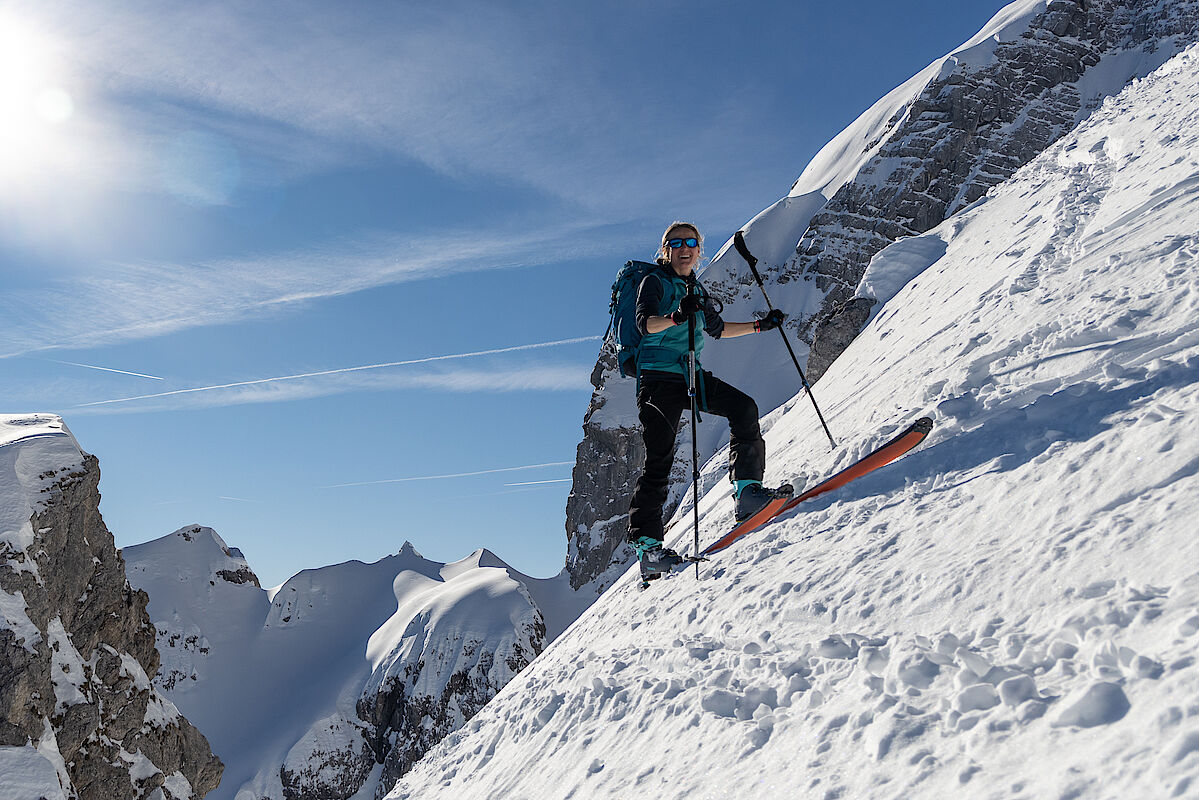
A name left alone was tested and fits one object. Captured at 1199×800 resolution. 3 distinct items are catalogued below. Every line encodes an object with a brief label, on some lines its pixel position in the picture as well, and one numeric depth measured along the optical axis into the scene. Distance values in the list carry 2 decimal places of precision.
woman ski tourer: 5.94
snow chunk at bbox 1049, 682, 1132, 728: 1.96
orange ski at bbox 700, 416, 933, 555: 4.90
